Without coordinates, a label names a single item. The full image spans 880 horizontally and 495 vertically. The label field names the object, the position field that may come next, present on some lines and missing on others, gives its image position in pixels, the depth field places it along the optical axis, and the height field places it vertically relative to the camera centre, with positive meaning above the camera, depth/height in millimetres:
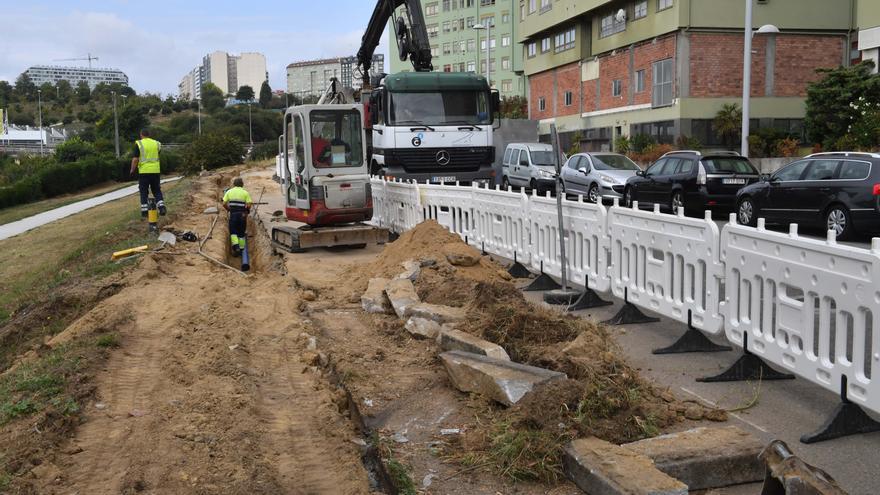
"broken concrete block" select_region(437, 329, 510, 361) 6926 -1664
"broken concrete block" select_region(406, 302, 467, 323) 8594 -1686
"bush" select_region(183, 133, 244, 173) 53375 +133
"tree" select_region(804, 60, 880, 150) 28328 +1454
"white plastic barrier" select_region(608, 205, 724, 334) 7457 -1151
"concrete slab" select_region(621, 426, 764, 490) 4930 -1834
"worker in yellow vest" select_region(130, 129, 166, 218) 17875 -132
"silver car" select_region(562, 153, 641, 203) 24422 -807
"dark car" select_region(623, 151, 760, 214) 20312 -859
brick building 35875 +3687
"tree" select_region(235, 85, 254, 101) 175750 +12478
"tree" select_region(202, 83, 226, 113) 152775 +10207
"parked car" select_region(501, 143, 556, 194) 26484 -606
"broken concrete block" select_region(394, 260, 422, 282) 11264 -1628
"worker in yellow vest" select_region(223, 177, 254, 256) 16000 -1064
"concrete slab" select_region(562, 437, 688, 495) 4500 -1814
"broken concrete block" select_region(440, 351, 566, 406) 6004 -1683
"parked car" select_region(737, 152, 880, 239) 15453 -1024
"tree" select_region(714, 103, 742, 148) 34844 +900
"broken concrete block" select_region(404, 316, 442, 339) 8602 -1827
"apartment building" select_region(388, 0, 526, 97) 87812 +12072
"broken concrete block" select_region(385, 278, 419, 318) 9695 -1721
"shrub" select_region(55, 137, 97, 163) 72375 +456
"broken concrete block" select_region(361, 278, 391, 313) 10289 -1833
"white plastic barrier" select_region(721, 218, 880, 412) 5477 -1161
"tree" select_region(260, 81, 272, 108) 167875 +11556
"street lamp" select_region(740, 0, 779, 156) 26328 +2419
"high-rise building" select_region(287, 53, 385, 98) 180275 +17446
